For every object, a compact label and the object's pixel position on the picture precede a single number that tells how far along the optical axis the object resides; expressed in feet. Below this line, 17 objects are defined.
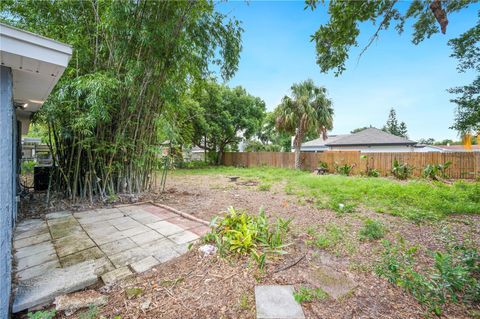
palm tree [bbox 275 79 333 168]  31.53
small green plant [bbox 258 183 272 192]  19.77
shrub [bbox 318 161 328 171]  32.22
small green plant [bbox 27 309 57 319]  4.00
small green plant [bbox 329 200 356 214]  11.86
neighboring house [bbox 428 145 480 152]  63.43
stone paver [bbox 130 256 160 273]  6.02
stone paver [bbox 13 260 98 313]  4.58
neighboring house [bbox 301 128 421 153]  44.06
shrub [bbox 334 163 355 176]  29.09
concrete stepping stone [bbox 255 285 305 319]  4.17
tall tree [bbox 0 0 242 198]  10.11
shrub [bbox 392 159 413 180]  24.26
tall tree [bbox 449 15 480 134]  21.36
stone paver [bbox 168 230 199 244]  7.89
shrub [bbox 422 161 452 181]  22.28
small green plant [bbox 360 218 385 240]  8.15
